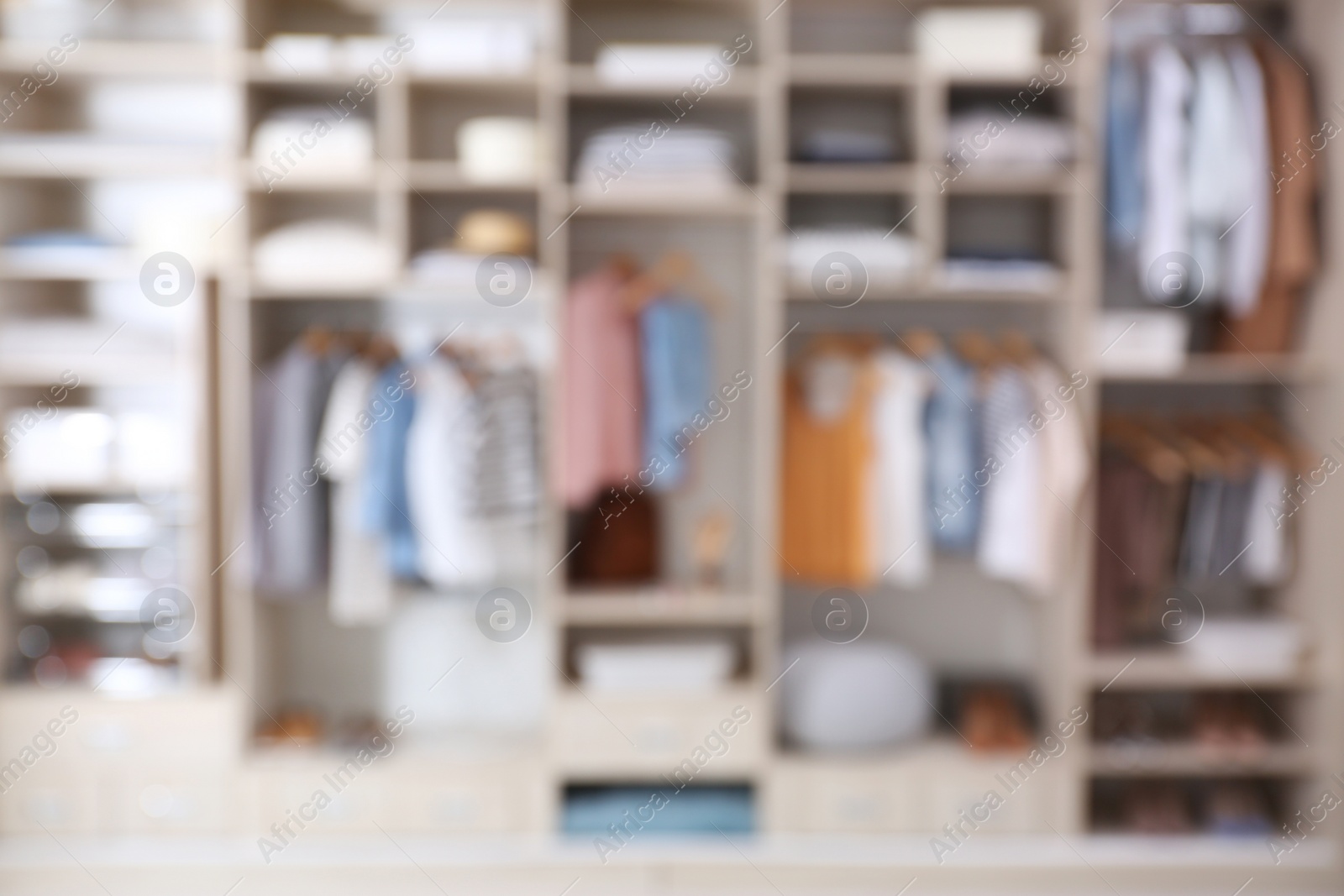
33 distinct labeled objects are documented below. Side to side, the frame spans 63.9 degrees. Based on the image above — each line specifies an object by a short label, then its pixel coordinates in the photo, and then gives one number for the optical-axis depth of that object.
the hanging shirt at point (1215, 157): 2.85
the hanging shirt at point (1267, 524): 2.95
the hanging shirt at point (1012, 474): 2.91
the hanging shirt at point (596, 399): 2.90
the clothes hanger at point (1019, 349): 3.07
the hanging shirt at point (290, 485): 2.90
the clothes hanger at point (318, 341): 3.05
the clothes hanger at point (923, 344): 3.05
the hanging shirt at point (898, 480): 2.95
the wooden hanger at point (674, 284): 3.03
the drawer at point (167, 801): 2.91
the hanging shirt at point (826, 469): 2.99
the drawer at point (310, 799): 2.93
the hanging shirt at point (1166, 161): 2.85
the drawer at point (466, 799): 2.94
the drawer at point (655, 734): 2.93
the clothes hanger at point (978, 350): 3.12
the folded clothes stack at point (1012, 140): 2.90
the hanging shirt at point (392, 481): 2.86
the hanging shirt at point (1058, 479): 2.87
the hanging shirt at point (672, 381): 2.93
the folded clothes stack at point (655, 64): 2.90
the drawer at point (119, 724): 2.89
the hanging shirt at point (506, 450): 2.88
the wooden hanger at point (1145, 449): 2.94
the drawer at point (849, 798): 2.95
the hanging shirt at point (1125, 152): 2.87
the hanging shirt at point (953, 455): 2.97
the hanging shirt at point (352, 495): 2.88
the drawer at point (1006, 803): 2.95
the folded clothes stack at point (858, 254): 2.94
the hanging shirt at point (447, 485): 2.87
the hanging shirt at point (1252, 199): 2.86
